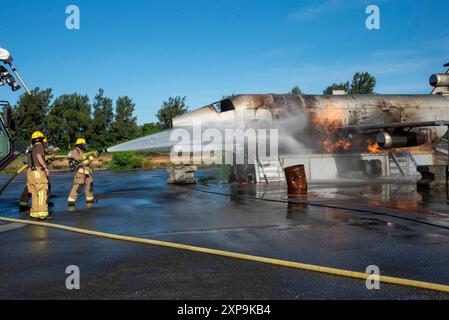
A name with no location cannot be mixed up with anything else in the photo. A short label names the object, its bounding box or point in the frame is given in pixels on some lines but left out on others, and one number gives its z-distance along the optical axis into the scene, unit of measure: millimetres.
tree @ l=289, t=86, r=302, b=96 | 90650
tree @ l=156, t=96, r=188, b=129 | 63125
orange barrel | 15703
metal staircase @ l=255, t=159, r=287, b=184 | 20891
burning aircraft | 20469
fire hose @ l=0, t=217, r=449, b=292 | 5155
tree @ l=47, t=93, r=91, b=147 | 61100
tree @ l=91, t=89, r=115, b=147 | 63094
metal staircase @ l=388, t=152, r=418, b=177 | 23484
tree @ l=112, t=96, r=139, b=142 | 65312
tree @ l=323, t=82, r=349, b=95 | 76406
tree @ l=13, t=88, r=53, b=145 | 63250
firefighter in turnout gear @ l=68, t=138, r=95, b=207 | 13439
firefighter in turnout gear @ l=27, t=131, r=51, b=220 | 10719
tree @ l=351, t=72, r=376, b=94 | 74312
